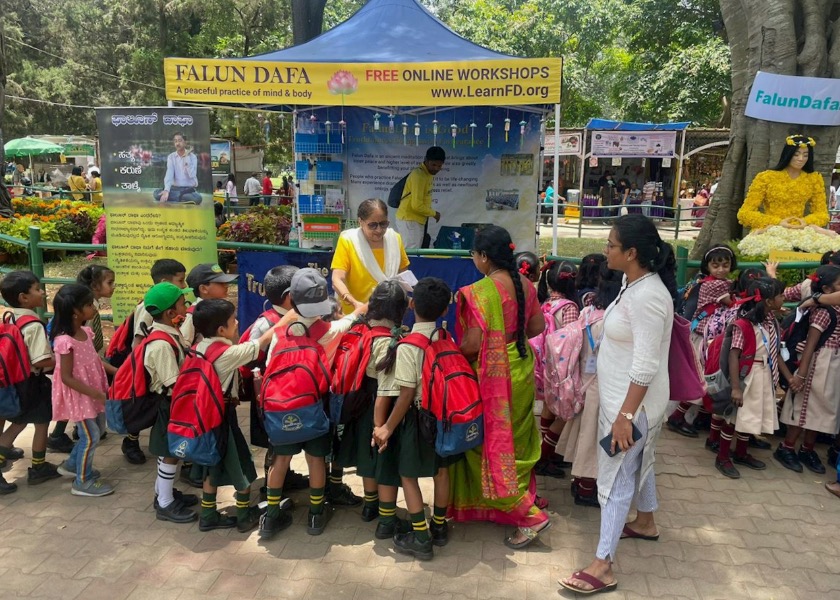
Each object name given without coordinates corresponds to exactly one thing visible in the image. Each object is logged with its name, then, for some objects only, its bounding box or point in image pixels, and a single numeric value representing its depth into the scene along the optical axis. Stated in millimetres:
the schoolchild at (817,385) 4039
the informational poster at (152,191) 5324
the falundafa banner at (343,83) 6156
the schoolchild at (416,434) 3002
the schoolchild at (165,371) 3359
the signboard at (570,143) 17703
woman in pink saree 3057
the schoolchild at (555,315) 3826
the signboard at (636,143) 17844
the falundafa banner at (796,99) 6672
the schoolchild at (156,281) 3880
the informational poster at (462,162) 8250
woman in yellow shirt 4212
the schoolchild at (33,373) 3693
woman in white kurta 2699
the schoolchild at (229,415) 3217
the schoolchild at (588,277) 3828
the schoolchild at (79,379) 3566
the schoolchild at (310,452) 3119
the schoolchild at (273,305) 3408
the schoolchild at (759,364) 3912
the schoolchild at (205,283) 3795
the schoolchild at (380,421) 3104
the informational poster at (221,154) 22172
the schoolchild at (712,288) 4301
